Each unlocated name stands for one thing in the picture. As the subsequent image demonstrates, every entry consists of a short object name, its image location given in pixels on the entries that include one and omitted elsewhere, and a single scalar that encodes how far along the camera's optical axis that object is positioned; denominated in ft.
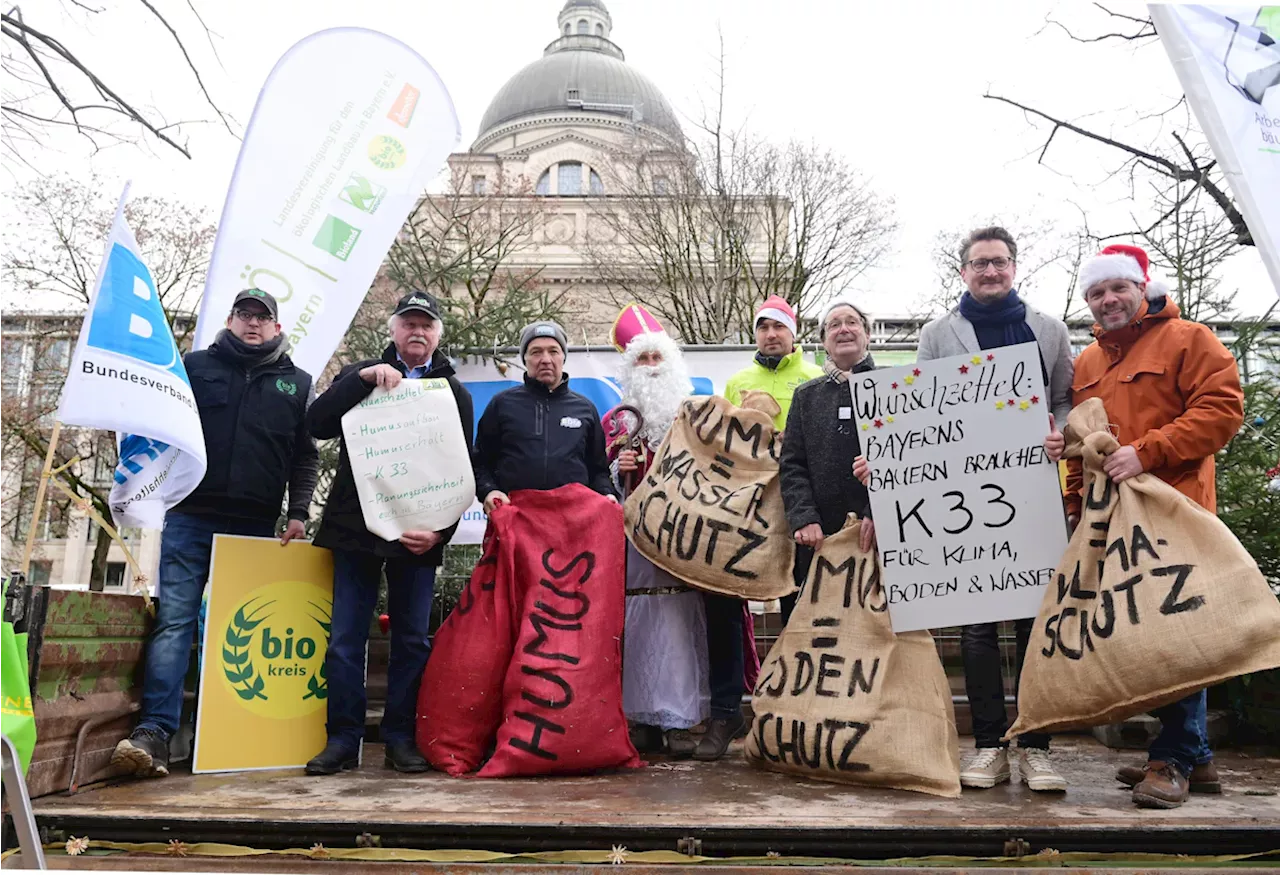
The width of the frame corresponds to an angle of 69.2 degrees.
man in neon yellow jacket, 15.16
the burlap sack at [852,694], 10.36
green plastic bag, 7.57
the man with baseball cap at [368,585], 12.35
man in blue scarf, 11.28
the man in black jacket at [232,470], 12.14
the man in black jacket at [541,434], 13.20
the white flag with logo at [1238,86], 12.96
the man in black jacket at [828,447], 12.05
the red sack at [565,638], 11.48
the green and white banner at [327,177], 16.17
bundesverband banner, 10.98
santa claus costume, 13.60
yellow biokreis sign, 11.80
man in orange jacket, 10.08
